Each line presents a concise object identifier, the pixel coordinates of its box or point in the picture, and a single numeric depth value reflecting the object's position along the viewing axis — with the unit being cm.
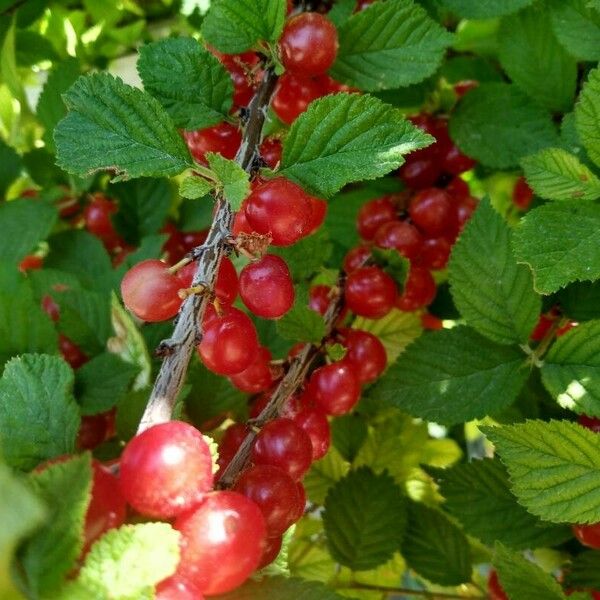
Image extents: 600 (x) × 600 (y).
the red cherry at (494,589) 17
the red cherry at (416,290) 18
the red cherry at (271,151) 14
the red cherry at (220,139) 15
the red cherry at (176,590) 9
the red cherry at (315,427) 15
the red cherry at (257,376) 15
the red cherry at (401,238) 18
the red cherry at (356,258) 18
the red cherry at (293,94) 15
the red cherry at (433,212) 19
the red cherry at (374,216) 20
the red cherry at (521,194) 23
